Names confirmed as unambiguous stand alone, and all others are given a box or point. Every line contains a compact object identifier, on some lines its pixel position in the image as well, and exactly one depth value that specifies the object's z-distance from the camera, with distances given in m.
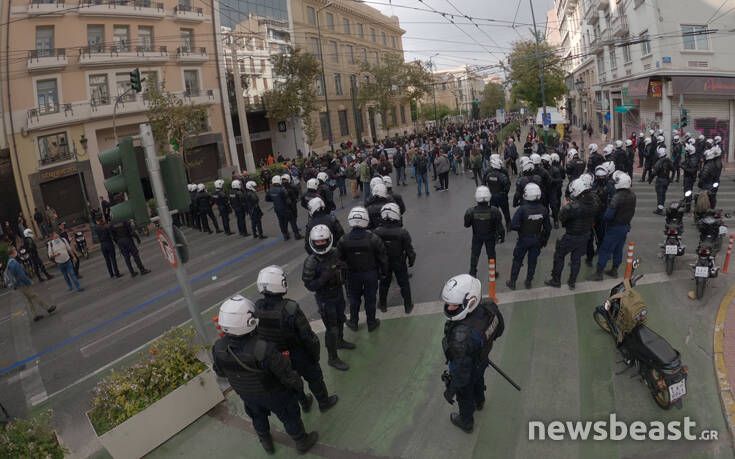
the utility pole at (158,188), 5.30
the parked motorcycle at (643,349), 4.59
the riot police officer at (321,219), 8.73
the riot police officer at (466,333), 4.18
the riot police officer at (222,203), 15.70
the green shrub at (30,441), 4.44
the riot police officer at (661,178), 11.85
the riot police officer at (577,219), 7.34
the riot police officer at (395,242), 7.17
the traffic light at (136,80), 16.31
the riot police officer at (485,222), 7.96
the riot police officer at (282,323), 4.76
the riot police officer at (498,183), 11.14
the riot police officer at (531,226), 7.49
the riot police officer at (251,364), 4.05
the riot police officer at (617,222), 7.65
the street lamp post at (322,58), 40.79
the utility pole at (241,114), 33.28
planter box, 4.93
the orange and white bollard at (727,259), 7.53
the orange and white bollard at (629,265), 7.00
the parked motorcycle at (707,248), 6.99
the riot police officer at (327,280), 5.80
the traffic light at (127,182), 5.03
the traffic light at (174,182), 5.44
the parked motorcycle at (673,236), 7.90
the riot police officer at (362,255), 6.50
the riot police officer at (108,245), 12.33
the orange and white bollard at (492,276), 7.14
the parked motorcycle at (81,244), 16.62
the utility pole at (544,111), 24.86
